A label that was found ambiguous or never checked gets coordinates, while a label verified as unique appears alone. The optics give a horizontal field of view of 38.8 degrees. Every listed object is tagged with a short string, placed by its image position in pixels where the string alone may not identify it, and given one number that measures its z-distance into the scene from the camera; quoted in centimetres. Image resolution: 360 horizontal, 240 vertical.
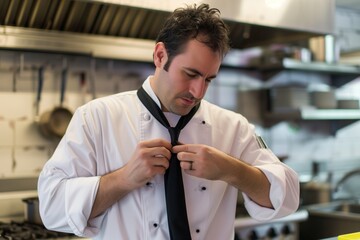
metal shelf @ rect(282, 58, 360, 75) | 398
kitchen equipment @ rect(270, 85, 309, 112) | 407
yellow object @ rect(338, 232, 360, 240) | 169
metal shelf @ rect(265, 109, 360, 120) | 397
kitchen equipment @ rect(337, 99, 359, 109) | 436
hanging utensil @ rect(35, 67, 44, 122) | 311
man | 147
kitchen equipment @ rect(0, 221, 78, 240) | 245
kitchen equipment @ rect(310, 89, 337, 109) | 420
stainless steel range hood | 284
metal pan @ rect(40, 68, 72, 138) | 309
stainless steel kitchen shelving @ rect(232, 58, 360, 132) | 399
